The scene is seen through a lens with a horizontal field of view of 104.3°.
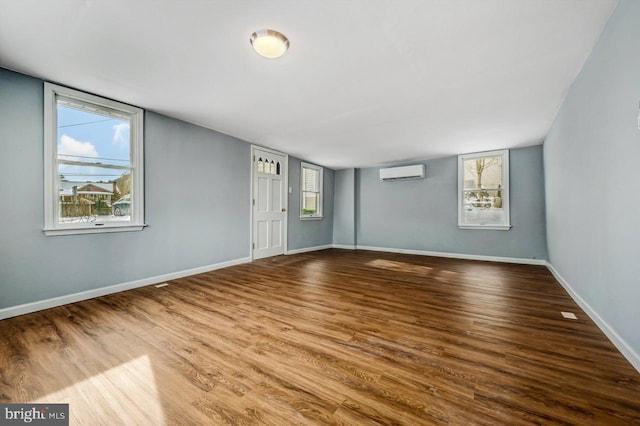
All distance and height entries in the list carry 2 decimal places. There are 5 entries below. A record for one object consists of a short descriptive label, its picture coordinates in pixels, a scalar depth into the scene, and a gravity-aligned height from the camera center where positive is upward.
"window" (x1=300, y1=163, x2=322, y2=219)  6.54 +0.60
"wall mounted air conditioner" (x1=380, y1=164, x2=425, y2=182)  5.99 +1.01
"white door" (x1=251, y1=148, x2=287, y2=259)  5.14 +0.23
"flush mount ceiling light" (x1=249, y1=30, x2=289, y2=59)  1.95 +1.38
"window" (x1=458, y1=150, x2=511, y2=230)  5.22 +0.48
